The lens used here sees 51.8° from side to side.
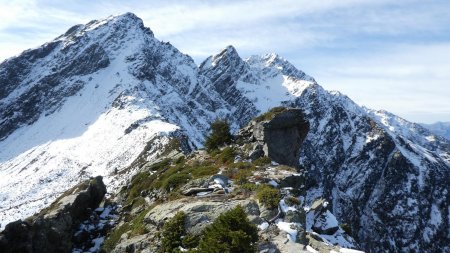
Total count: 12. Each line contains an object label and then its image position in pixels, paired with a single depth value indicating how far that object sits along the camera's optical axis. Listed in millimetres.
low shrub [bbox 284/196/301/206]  22394
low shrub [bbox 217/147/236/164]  35000
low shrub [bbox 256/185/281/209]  22155
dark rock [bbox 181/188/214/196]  26578
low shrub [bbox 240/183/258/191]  25266
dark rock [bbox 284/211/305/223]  21281
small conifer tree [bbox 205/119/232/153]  42266
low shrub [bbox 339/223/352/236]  24672
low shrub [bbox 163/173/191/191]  31406
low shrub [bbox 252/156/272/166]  32594
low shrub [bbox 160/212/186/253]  20891
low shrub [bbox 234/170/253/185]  27328
